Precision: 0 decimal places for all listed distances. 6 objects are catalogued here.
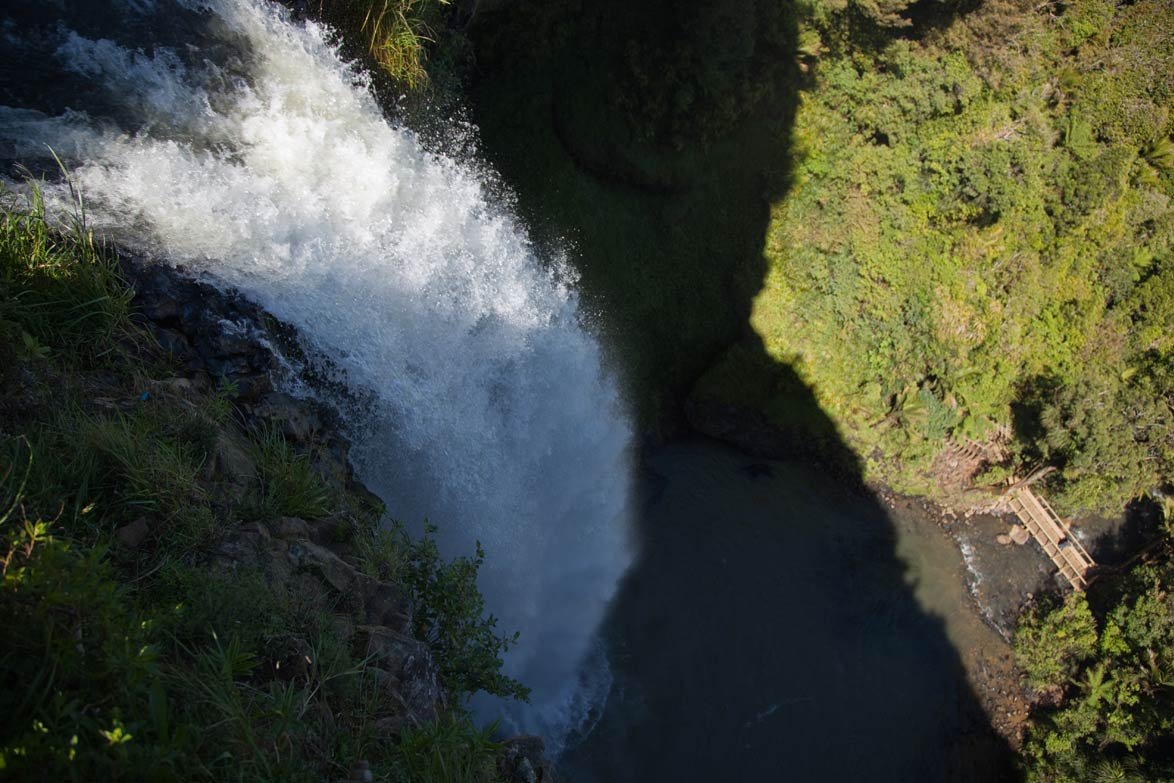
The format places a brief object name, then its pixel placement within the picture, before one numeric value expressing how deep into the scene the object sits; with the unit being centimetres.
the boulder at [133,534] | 477
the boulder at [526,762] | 640
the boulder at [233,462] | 577
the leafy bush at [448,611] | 704
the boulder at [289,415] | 691
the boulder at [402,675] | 543
